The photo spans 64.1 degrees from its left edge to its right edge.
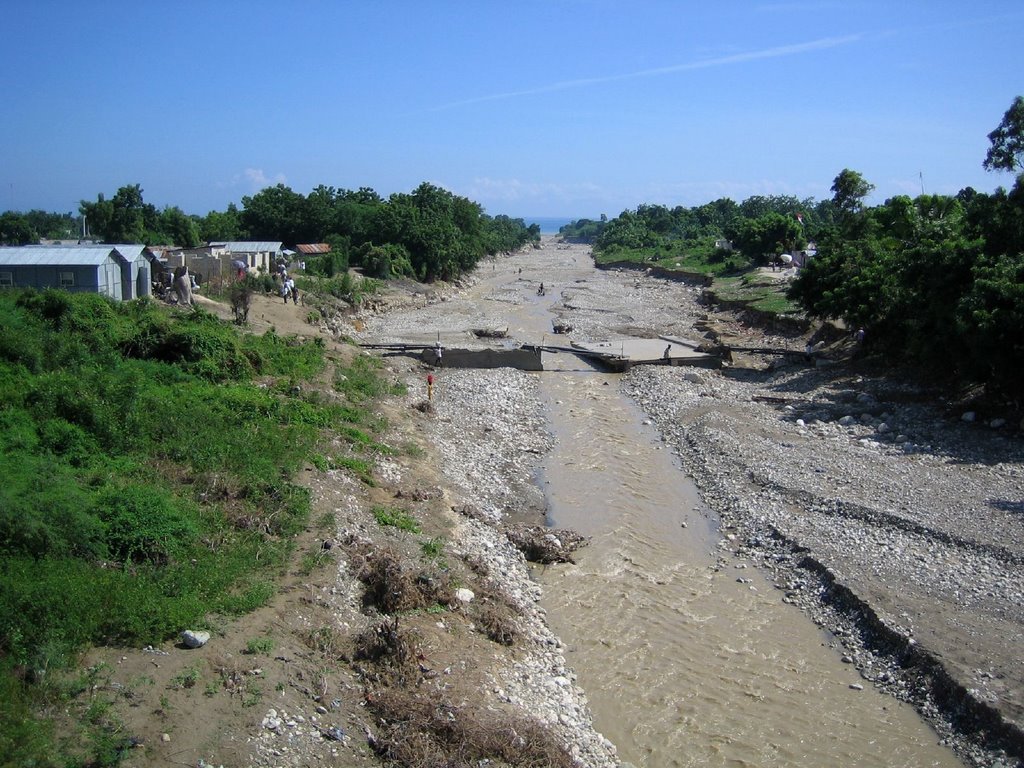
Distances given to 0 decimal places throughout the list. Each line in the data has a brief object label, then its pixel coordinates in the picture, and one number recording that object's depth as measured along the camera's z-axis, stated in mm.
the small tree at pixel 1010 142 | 27578
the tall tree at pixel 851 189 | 58438
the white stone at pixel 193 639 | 10742
